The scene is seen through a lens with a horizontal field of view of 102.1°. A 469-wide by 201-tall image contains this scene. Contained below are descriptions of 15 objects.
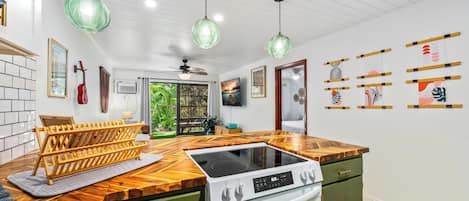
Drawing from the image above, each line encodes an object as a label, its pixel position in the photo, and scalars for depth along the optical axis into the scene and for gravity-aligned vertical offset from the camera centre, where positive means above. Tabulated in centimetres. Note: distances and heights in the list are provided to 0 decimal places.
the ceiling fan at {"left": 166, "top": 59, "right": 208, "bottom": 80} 379 +65
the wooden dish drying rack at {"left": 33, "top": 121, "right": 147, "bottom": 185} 70 -17
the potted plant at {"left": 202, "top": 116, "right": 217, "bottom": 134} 587 -65
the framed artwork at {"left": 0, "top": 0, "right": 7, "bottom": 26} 73 +35
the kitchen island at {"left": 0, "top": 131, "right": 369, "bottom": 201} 69 -31
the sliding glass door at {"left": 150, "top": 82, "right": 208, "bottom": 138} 581 -15
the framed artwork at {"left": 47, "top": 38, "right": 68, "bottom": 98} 159 +30
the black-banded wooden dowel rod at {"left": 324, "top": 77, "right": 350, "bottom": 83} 239 +31
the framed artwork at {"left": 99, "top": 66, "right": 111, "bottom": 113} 345 +31
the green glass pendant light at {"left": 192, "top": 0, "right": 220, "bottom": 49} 136 +51
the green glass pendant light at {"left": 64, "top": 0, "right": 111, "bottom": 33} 95 +46
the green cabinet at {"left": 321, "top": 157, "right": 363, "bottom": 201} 118 -51
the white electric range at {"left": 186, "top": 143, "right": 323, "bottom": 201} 87 -37
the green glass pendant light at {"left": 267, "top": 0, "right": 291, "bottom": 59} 163 +50
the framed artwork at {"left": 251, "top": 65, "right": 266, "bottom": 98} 404 +47
